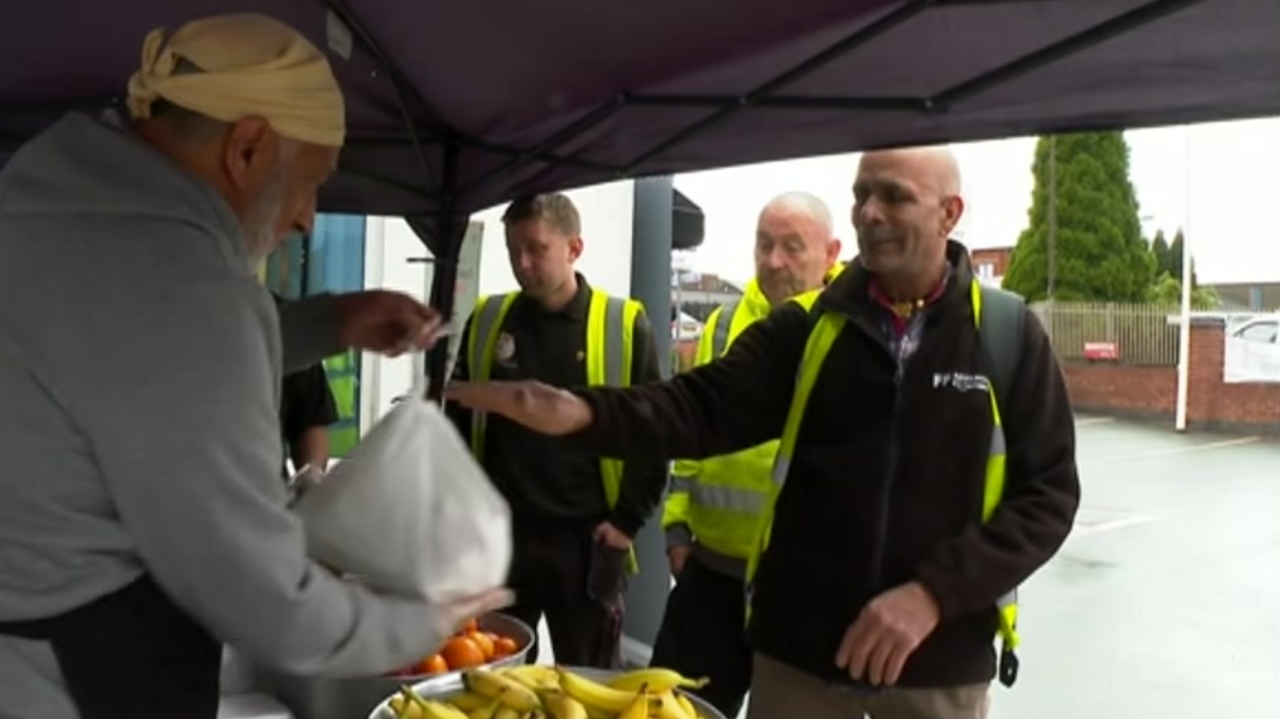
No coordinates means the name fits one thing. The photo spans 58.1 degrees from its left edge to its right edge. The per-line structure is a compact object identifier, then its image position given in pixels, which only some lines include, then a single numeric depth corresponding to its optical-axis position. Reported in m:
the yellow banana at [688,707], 1.57
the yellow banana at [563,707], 1.54
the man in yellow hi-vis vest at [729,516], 2.62
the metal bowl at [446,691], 1.60
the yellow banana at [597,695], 1.61
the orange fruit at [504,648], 1.87
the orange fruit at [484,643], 1.85
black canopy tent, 1.49
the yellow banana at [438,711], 1.48
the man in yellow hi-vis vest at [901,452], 1.82
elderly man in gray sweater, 0.96
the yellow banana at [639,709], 1.54
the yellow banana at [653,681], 1.65
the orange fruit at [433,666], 1.74
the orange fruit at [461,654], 1.79
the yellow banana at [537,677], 1.64
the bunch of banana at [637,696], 1.55
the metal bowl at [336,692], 1.62
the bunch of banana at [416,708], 1.48
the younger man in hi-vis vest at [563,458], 2.87
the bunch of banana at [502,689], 1.58
